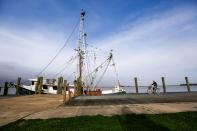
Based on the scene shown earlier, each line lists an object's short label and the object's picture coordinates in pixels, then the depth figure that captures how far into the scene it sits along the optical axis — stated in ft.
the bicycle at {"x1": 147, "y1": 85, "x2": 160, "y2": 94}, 58.92
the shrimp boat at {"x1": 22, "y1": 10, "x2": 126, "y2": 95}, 94.60
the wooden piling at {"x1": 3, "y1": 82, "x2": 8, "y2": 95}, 78.04
